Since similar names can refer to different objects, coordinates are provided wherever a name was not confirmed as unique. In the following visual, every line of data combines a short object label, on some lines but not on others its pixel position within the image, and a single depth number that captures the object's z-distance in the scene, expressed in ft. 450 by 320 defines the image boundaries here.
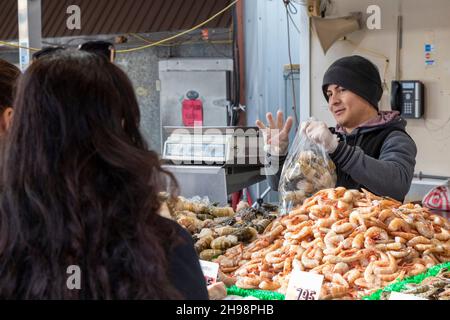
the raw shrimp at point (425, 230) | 7.56
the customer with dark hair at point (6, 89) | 6.12
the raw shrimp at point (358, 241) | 7.19
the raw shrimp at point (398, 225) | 7.48
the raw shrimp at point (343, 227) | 7.44
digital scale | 13.08
